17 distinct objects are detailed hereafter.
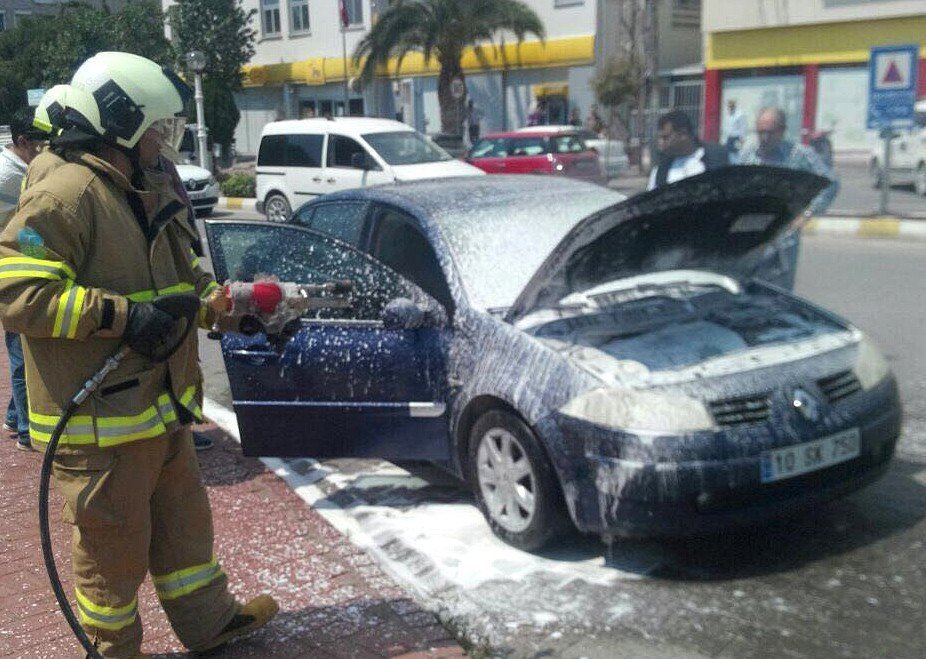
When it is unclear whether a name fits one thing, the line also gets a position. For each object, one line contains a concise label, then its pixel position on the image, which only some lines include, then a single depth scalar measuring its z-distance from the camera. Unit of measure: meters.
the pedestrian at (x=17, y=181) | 5.32
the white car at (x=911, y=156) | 18.33
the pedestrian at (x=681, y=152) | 6.47
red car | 18.80
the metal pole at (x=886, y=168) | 15.16
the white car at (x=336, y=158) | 16.47
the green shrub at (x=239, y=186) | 23.37
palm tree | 29.19
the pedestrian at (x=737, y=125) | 23.52
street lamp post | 21.84
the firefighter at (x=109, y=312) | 2.89
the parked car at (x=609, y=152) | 20.94
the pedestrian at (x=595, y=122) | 28.42
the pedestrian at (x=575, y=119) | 30.05
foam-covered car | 3.83
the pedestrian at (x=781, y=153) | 6.05
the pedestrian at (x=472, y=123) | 33.16
